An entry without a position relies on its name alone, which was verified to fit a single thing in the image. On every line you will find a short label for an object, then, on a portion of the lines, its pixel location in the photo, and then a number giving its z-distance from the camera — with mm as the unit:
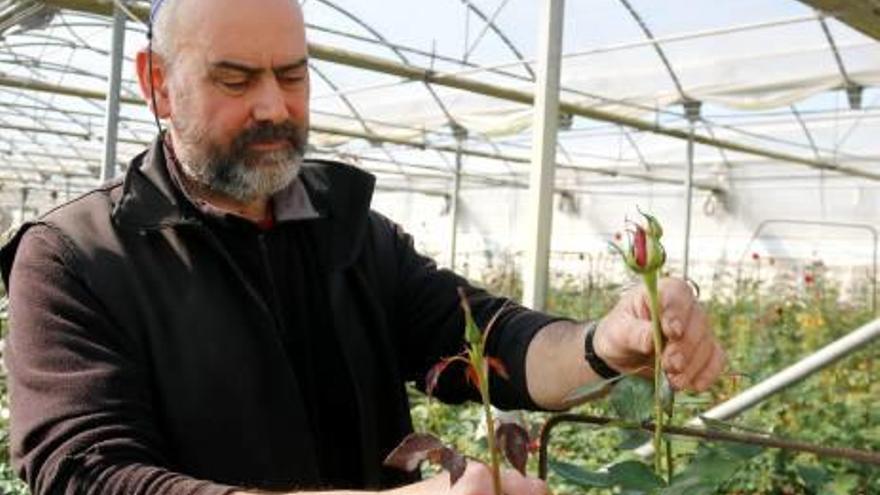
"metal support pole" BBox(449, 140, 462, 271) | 11648
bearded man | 1164
